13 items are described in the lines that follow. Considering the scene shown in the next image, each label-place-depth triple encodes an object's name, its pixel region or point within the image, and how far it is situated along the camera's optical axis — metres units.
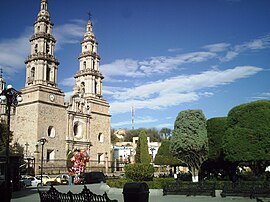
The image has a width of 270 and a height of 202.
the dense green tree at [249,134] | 18.58
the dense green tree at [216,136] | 22.59
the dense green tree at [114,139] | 94.21
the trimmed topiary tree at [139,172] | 19.36
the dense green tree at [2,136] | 35.04
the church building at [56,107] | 38.22
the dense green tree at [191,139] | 19.16
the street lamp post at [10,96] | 13.45
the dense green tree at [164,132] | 98.14
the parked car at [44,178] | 29.56
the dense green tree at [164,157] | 30.69
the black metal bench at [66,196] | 8.91
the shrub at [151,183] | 18.08
